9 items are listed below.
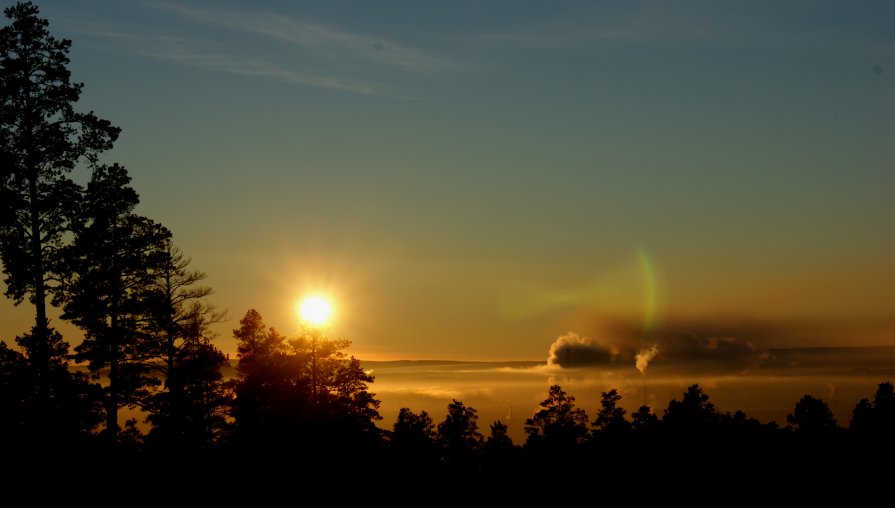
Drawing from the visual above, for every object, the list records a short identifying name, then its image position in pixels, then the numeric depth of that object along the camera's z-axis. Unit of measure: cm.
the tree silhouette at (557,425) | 9938
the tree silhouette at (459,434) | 10312
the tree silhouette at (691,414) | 11431
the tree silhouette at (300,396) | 6081
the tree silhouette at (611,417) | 11000
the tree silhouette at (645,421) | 11362
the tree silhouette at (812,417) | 11662
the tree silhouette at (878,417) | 11000
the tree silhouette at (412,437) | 8312
